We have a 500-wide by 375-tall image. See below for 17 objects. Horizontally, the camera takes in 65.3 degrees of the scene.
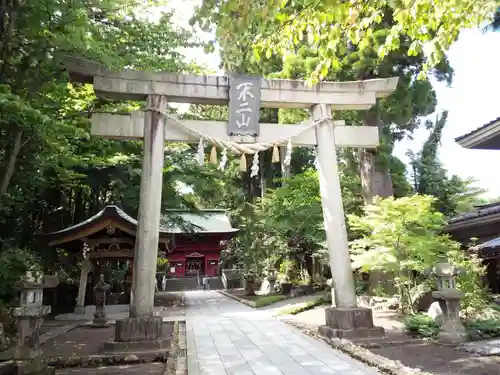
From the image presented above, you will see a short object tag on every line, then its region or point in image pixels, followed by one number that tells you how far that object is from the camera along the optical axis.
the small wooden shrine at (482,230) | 10.96
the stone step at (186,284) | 29.58
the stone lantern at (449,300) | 7.05
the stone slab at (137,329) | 6.60
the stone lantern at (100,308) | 10.81
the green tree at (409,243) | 8.34
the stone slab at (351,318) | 7.18
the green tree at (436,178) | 18.75
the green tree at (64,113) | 7.05
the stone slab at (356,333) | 6.95
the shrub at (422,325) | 7.54
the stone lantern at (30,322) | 5.59
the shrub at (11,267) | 9.30
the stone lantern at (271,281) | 18.36
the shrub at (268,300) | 14.92
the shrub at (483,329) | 7.26
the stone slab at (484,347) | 6.04
